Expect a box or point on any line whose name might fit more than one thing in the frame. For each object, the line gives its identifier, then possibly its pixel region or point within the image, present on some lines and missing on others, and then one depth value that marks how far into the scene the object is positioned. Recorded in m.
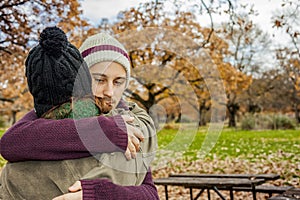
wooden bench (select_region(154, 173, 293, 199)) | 4.84
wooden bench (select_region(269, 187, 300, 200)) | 3.70
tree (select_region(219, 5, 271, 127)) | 31.40
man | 0.96
